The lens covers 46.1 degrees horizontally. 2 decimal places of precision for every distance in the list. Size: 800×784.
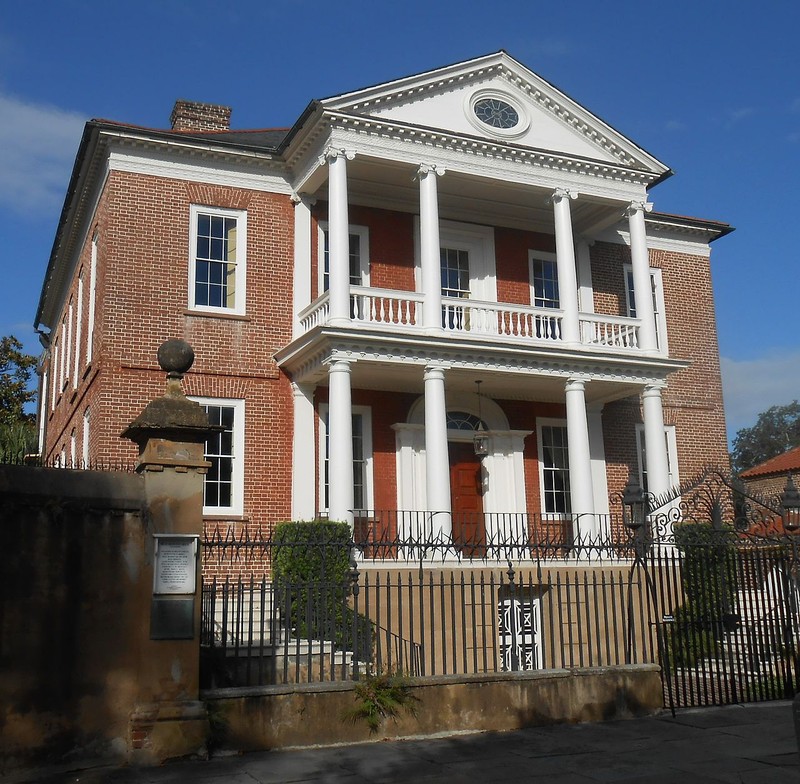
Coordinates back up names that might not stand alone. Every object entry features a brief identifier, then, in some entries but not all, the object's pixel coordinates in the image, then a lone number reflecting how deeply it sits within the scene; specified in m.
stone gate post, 8.95
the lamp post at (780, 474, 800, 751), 12.58
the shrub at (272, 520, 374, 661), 9.79
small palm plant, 9.89
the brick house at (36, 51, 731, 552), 17.69
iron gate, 11.74
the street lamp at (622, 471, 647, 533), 11.75
